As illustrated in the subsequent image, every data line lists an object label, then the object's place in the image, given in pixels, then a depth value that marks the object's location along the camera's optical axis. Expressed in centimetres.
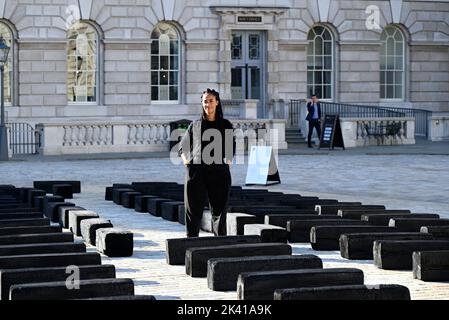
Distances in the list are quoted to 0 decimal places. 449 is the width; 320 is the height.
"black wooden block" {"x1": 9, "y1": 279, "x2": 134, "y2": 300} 992
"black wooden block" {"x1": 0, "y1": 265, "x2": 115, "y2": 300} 1086
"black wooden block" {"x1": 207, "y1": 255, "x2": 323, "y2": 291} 1150
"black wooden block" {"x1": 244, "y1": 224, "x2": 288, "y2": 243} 1451
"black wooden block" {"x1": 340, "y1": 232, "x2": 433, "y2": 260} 1386
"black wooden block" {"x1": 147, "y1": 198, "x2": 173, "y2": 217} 1945
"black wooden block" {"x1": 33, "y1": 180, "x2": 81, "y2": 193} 2392
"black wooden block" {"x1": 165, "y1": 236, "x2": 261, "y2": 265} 1356
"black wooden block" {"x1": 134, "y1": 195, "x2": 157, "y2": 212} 2019
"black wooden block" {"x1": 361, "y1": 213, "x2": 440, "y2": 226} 1633
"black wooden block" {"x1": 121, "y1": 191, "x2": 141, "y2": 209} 2100
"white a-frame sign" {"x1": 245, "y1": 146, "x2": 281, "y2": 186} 2698
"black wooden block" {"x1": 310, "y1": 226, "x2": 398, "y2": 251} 1480
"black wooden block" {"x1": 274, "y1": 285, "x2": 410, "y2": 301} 970
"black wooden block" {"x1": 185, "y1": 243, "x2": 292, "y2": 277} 1255
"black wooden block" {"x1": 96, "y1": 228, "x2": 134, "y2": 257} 1448
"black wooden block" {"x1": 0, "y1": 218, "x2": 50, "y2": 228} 1524
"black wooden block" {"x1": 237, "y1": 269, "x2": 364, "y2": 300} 1045
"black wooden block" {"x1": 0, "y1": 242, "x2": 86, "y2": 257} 1255
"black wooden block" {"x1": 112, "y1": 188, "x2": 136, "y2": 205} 2175
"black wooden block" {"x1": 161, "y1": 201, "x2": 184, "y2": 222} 1847
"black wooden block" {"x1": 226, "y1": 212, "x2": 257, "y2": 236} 1571
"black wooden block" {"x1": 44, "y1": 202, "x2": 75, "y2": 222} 1812
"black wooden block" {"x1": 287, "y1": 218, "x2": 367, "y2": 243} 1564
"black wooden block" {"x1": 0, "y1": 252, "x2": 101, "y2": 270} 1179
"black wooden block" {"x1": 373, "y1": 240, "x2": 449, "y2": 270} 1306
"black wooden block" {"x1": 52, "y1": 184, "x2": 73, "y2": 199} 2308
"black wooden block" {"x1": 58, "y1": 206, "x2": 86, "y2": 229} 1723
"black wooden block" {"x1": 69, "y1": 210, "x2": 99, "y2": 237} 1641
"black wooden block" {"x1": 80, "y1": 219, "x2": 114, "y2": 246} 1531
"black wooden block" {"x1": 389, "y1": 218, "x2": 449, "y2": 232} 1560
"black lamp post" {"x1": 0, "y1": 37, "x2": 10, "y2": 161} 3641
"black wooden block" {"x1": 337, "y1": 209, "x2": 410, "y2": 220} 1702
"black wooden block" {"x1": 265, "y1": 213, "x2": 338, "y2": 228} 1622
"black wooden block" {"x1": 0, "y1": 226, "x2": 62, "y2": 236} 1433
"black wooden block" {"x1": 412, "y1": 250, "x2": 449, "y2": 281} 1220
